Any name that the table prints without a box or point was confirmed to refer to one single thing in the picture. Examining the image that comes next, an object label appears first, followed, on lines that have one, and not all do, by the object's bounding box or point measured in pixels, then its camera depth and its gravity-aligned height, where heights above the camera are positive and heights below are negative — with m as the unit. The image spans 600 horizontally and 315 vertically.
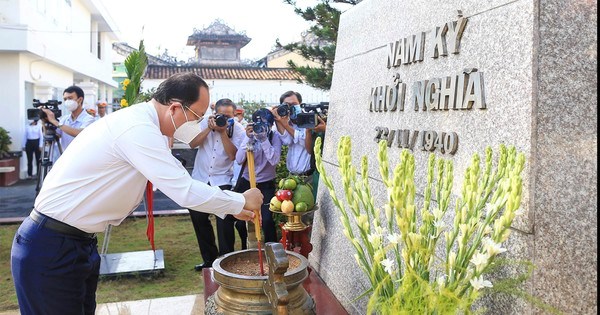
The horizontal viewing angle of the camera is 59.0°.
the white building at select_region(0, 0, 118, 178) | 11.48 +2.39
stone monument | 1.62 +0.15
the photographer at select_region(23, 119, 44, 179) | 11.38 +0.10
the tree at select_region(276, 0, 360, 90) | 8.30 +1.72
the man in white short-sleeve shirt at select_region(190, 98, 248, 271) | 4.82 -0.17
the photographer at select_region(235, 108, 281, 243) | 4.58 -0.12
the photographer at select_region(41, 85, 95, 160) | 6.02 +0.33
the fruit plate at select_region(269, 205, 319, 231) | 3.65 -0.53
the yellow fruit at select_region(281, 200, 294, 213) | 3.54 -0.40
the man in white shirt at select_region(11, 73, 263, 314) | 2.29 -0.23
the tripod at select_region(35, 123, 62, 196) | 6.39 +0.06
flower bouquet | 1.32 -0.22
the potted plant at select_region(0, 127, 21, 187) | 10.67 -0.38
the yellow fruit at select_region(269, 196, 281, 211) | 3.68 -0.39
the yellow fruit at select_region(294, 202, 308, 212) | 3.51 -0.39
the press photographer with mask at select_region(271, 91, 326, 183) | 4.70 +0.05
